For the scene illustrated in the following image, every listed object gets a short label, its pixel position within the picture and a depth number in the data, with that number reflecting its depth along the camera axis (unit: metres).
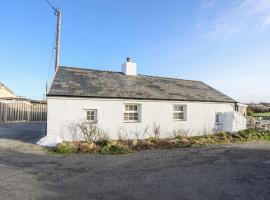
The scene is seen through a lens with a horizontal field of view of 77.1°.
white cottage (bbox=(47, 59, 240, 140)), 9.94
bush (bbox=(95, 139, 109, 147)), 9.27
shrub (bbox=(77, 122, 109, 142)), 9.91
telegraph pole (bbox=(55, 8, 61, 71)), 14.26
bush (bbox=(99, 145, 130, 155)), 8.40
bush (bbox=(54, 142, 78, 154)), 8.18
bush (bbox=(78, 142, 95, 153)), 8.39
